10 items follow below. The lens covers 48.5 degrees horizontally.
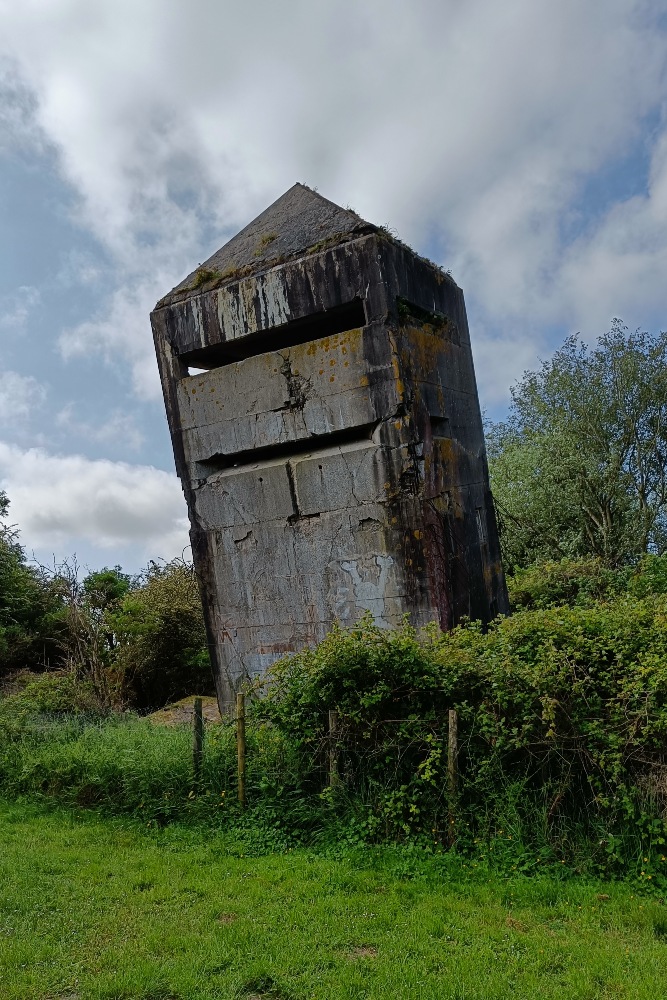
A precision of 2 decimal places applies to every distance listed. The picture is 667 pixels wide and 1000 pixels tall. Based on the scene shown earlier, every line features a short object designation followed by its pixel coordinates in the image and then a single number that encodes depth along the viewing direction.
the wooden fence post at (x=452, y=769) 5.41
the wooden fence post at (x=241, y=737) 6.23
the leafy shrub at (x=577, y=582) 11.71
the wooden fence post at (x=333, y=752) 5.83
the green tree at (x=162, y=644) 12.64
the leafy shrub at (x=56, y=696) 10.34
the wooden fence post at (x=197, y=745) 6.56
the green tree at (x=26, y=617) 14.30
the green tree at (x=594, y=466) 19.08
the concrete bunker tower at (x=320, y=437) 7.70
